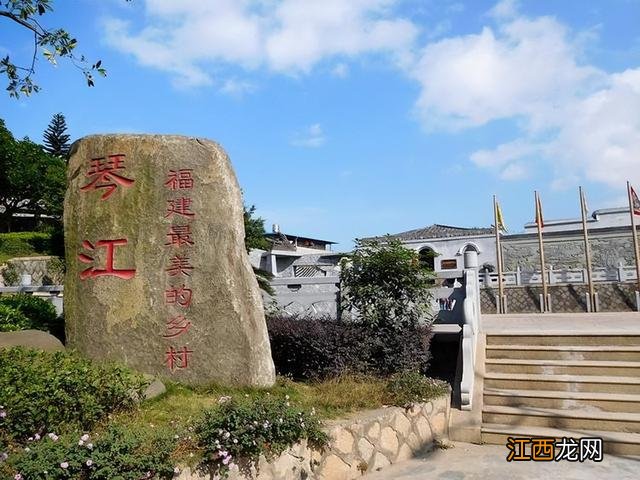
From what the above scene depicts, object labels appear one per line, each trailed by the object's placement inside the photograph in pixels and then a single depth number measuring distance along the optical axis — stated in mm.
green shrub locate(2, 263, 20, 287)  18869
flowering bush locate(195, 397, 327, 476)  3395
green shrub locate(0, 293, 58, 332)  6660
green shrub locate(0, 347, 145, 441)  3445
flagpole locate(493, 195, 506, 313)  15852
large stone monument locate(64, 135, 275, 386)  5051
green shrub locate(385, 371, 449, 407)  5020
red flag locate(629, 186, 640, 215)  16500
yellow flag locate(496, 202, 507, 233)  17775
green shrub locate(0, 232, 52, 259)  21614
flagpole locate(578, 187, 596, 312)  14969
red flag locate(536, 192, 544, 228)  17016
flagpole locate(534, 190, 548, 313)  15500
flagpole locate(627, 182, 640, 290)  14941
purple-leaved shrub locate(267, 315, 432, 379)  5871
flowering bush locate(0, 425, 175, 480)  2941
